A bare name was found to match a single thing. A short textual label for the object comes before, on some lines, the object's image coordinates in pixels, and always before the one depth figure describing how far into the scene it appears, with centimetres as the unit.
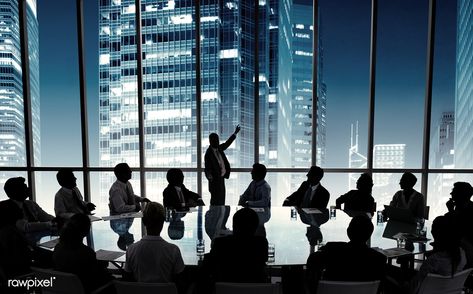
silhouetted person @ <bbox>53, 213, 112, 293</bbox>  242
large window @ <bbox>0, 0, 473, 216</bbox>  620
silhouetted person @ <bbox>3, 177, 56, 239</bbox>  347
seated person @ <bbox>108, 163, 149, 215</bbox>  459
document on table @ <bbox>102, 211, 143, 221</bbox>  425
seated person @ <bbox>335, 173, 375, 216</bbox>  444
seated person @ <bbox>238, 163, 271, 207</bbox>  503
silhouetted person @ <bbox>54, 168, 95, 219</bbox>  418
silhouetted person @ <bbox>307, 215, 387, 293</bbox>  233
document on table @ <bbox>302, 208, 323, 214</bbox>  462
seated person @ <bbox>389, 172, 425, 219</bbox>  442
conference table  284
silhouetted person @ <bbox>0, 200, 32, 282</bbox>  289
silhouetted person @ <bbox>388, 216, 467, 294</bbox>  242
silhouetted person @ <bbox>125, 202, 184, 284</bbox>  237
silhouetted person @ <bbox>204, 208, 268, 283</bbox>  240
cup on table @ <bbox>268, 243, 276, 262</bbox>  264
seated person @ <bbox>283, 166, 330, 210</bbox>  481
